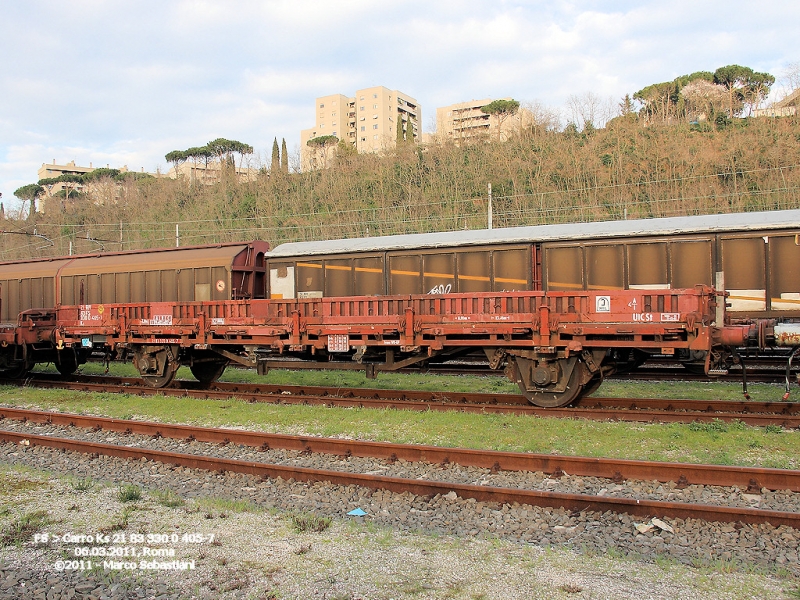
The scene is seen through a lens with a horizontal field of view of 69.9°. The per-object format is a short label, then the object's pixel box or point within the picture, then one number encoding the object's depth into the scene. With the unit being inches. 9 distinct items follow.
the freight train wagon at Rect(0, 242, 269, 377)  592.7
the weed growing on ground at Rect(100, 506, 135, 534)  209.8
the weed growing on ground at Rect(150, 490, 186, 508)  234.4
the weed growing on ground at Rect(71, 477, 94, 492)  258.1
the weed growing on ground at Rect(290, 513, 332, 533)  205.3
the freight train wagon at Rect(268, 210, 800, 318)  546.0
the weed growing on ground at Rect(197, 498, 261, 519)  228.0
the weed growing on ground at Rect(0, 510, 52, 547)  198.7
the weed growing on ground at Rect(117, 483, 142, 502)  241.6
